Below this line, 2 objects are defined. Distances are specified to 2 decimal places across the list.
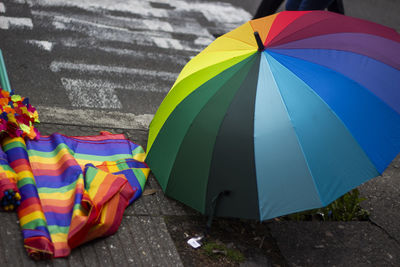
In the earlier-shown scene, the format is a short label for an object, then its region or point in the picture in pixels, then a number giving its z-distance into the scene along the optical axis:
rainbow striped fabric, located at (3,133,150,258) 3.52
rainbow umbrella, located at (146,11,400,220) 3.50
